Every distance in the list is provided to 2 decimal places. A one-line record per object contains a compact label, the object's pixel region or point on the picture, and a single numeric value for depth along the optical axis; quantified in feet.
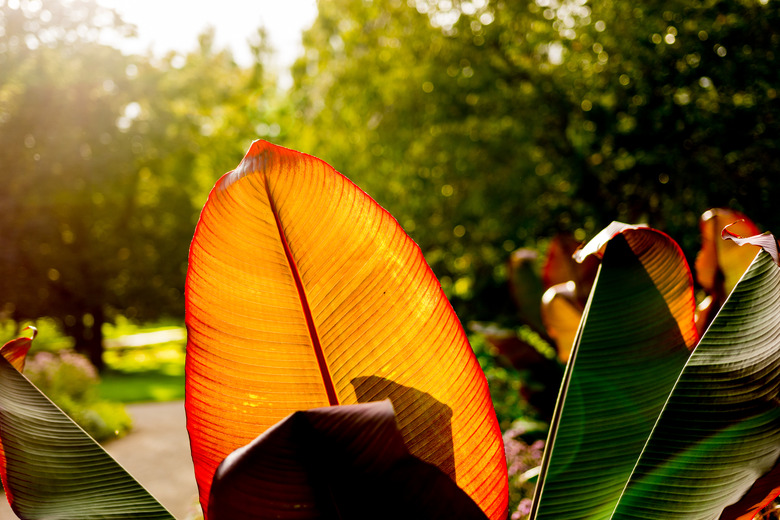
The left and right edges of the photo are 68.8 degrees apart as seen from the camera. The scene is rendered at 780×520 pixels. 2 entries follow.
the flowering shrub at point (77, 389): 32.73
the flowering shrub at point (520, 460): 12.71
